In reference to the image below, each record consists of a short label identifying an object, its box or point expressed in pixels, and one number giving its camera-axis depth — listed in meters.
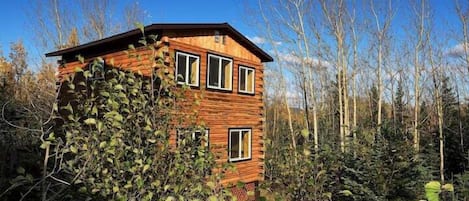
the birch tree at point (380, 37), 16.27
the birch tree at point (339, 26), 16.36
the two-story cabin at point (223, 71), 10.12
